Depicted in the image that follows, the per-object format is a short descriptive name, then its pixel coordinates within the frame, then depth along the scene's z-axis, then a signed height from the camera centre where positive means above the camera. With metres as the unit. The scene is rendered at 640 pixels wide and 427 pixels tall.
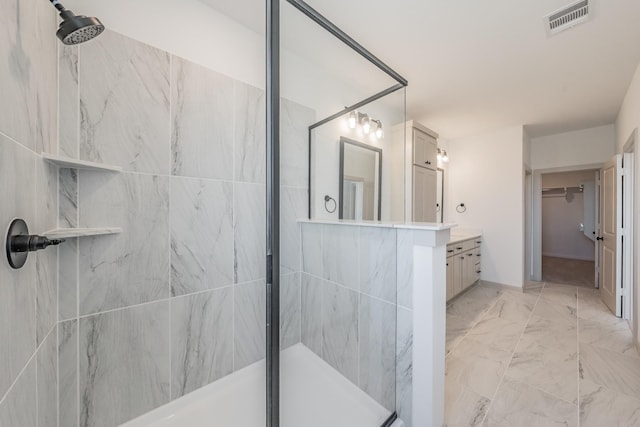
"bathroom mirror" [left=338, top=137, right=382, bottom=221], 1.48 +0.21
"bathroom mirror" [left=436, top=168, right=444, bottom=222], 3.92 +0.30
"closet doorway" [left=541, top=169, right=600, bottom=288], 5.83 -0.19
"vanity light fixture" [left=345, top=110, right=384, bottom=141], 1.57 +0.64
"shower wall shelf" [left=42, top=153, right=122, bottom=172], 0.86 +0.20
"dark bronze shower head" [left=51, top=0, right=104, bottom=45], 0.68 +0.55
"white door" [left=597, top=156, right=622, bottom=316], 2.72 -0.29
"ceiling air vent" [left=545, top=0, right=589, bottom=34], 1.52 +1.31
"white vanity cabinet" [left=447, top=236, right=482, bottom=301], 3.00 -0.70
